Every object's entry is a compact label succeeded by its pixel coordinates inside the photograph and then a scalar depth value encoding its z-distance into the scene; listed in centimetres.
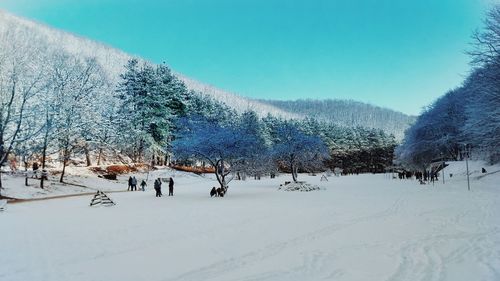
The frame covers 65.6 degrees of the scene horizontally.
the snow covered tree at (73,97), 3541
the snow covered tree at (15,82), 2772
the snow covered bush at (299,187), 3478
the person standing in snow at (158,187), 2845
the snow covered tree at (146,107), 5156
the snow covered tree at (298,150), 4419
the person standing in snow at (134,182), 3597
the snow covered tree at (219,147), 2992
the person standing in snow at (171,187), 2988
